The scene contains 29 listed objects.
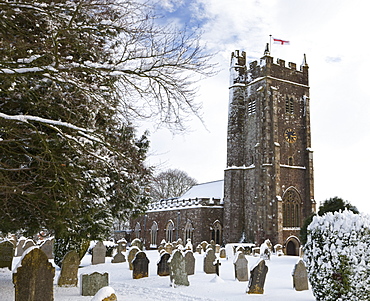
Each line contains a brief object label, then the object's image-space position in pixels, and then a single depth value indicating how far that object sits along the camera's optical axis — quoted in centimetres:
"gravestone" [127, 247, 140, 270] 1464
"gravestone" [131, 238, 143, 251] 2180
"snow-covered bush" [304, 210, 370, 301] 675
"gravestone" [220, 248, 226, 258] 2120
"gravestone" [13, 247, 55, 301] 600
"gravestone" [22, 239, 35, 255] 1848
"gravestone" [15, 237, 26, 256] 1953
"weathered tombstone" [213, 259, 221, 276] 1177
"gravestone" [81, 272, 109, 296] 842
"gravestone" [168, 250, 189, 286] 1024
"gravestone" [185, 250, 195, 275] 1269
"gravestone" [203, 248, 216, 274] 1367
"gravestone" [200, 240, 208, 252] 2411
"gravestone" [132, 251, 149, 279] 1165
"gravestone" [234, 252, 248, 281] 1163
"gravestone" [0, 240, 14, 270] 1171
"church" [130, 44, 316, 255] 2762
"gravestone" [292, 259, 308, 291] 987
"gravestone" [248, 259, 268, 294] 919
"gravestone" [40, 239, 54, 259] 1840
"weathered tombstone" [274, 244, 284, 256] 2417
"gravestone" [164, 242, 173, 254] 2154
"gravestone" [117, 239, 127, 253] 2166
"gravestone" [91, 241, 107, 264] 1656
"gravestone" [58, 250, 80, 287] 951
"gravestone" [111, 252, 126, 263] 1645
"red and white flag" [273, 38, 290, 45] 3025
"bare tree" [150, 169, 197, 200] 4875
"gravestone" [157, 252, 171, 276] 1216
